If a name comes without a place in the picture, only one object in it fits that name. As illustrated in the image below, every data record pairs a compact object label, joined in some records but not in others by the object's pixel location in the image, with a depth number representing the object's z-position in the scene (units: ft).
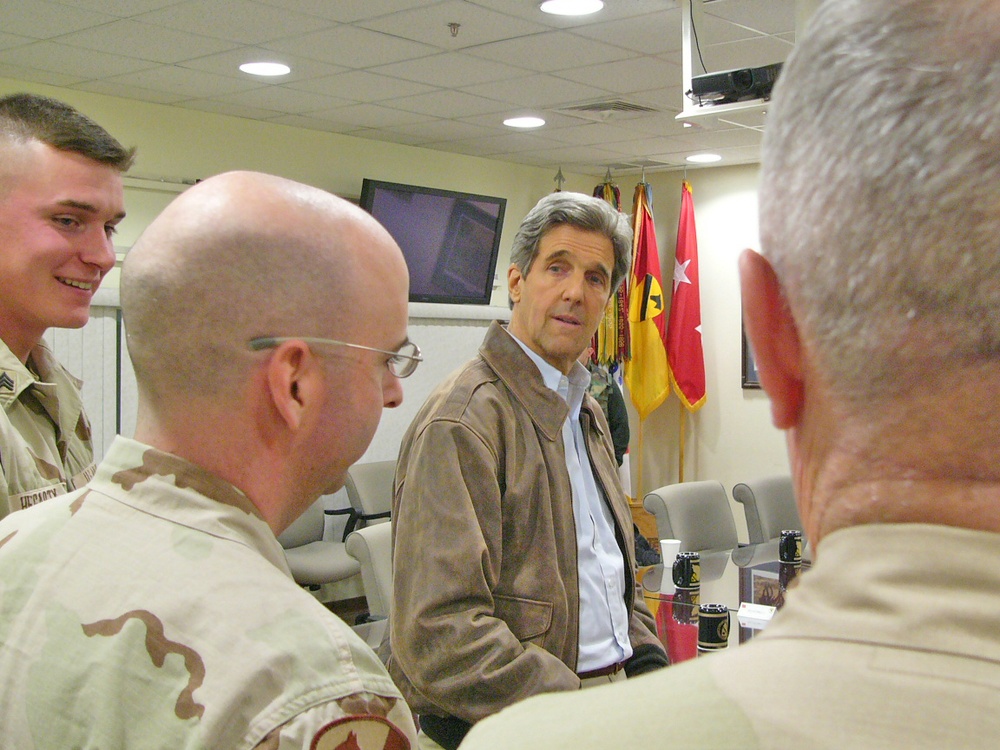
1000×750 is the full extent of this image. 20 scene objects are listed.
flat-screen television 24.47
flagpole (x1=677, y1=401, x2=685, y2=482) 29.96
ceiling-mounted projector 11.96
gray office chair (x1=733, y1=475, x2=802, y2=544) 15.97
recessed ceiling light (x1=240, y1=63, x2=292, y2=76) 17.89
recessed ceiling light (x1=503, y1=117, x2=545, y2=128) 22.61
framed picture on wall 28.53
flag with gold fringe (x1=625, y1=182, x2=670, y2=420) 28.99
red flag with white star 29.09
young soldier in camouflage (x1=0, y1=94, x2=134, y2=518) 6.13
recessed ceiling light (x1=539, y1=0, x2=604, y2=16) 14.43
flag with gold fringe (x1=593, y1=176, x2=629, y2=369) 29.27
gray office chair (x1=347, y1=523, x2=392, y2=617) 10.19
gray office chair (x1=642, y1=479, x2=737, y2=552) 14.33
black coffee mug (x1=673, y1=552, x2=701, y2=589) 10.98
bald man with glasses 2.83
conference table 9.06
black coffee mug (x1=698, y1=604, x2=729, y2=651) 8.07
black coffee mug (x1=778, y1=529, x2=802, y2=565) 12.38
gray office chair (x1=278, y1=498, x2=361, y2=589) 18.24
